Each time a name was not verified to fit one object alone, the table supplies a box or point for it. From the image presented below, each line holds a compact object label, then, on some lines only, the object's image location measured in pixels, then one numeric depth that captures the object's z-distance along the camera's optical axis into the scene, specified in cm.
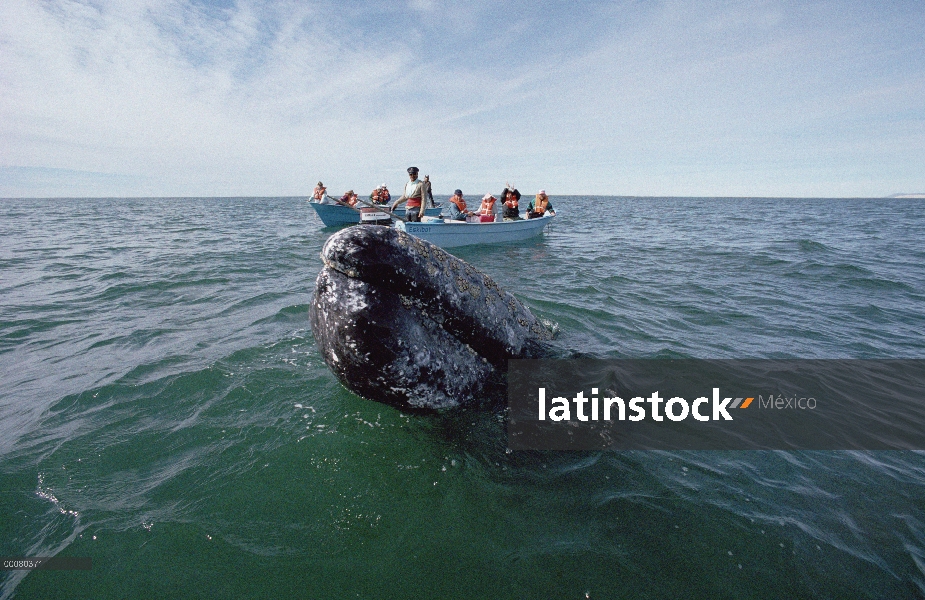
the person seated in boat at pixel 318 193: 2667
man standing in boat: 1431
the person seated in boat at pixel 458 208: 2089
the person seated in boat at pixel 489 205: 2152
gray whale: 347
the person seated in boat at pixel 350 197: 2647
